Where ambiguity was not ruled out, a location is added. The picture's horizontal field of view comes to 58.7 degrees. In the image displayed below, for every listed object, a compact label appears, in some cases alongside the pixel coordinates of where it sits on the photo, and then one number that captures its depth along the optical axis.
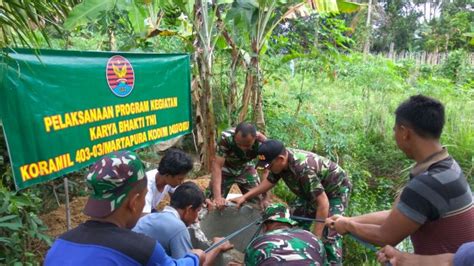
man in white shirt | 2.92
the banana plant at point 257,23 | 5.84
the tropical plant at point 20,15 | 2.38
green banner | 3.04
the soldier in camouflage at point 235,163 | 3.93
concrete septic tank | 4.17
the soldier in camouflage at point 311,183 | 3.29
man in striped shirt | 1.87
